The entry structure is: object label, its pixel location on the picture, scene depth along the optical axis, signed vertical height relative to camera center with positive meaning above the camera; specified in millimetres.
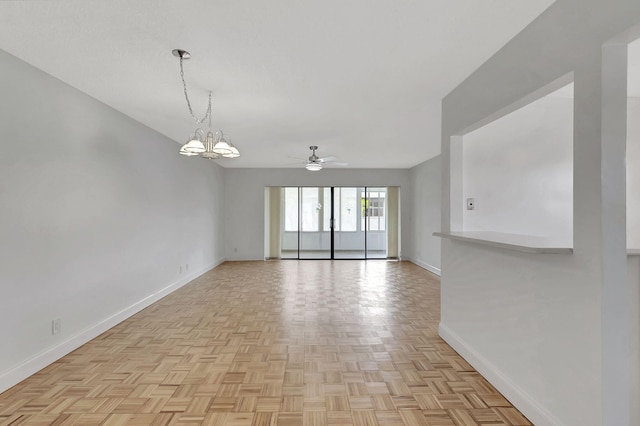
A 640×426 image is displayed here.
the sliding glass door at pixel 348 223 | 9617 -223
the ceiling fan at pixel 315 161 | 5352 +906
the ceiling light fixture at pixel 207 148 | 2846 +601
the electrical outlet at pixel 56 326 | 2695 -937
